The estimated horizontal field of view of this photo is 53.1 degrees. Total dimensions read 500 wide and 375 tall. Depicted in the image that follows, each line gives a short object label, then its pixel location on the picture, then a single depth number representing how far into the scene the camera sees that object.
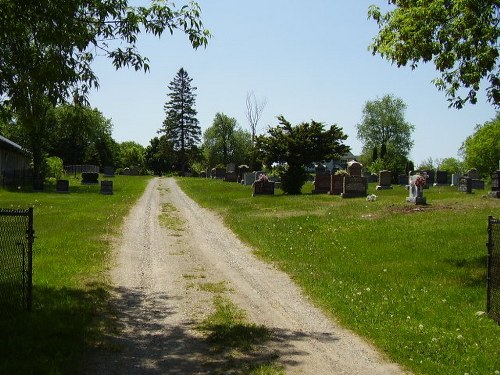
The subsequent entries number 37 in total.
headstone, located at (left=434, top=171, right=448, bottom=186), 46.00
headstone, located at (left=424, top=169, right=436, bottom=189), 47.78
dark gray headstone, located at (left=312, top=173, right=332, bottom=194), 33.97
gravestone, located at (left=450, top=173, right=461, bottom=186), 45.28
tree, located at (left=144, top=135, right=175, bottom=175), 92.56
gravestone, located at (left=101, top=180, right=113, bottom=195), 35.38
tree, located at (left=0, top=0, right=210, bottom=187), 8.42
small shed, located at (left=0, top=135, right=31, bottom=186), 38.03
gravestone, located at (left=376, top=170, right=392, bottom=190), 38.53
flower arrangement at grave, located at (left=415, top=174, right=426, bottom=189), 23.02
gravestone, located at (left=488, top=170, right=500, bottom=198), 24.86
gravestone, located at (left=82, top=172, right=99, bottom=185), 47.00
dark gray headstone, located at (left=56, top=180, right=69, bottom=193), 36.06
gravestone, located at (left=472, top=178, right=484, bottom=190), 38.68
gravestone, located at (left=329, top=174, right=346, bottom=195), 32.50
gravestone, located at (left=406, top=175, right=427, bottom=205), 22.88
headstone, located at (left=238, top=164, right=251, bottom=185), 53.91
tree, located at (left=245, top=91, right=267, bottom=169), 76.12
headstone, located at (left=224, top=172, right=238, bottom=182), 55.78
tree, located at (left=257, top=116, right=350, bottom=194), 35.66
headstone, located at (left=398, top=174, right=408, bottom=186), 49.03
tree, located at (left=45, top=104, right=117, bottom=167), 82.75
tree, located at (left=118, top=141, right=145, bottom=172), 102.44
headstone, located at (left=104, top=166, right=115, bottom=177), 67.18
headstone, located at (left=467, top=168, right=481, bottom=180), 44.60
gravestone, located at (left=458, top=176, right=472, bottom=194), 31.61
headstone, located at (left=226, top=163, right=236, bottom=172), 58.30
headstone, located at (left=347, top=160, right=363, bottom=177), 35.44
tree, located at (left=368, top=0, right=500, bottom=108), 11.61
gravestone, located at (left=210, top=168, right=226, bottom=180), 61.12
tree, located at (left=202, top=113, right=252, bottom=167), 108.88
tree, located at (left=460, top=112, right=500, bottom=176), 77.00
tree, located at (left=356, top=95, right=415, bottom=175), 97.12
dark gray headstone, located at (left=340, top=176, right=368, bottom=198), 29.69
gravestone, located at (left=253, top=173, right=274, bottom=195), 33.84
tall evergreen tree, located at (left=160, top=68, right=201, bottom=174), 91.06
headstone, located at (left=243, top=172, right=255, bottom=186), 46.25
